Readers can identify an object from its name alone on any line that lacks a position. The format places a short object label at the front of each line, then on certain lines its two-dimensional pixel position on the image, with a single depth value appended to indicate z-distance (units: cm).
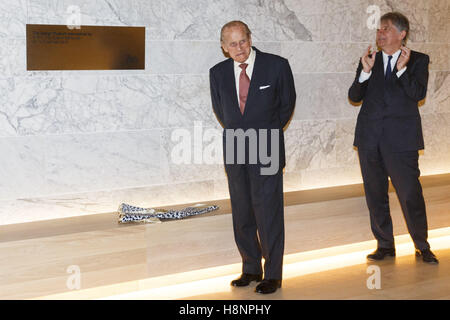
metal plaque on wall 452
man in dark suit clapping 484
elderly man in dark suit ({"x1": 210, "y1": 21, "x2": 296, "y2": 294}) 430
